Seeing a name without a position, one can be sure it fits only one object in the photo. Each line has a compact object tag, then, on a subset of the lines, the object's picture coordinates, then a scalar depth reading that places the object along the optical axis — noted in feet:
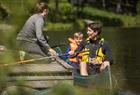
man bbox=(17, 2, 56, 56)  39.82
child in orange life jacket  43.27
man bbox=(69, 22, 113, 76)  41.13
